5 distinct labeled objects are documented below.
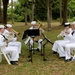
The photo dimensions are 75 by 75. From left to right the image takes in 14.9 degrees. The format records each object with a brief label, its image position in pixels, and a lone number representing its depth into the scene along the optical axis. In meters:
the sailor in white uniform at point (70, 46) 10.42
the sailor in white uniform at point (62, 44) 11.02
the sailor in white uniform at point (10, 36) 10.21
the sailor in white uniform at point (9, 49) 9.74
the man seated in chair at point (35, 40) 12.06
